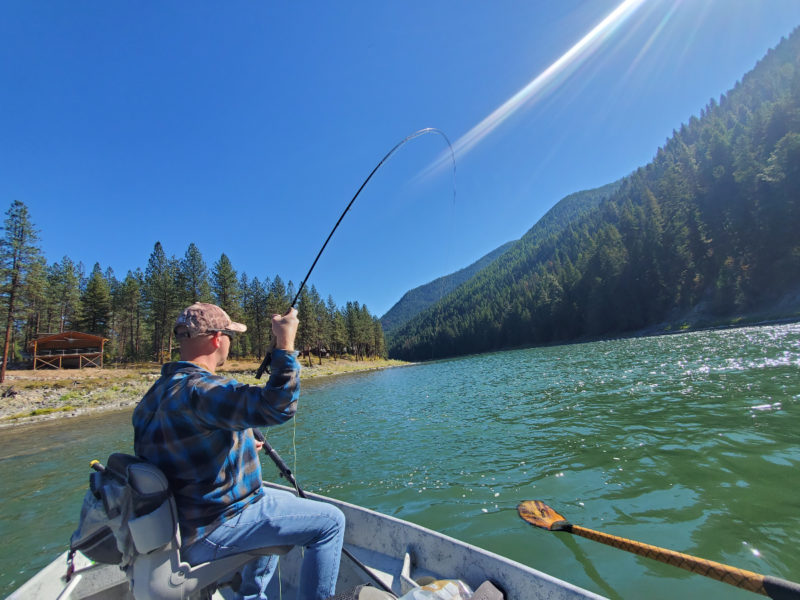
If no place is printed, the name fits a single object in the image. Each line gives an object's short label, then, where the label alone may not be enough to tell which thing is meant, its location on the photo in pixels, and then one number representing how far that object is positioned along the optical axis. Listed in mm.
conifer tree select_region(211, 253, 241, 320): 65625
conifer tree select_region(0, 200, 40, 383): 39062
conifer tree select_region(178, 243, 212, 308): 61159
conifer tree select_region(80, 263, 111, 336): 62562
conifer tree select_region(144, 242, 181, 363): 59875
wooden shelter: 46406
